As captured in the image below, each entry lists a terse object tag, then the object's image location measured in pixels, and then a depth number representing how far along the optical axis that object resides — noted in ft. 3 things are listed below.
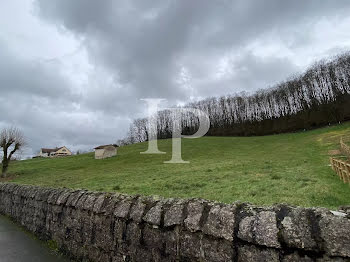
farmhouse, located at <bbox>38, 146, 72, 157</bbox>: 369.09
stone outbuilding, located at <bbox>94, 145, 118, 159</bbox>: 154.20
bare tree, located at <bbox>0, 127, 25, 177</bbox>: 110.92
